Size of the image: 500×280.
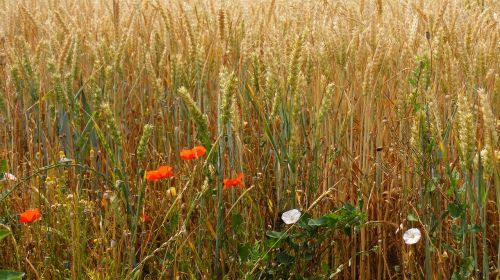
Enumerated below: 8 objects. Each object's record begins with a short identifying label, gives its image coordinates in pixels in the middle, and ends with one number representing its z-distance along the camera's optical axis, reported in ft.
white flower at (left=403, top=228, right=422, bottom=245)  7.03
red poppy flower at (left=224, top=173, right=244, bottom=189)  7.25
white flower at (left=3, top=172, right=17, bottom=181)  7.72
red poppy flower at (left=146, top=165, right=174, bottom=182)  7.40
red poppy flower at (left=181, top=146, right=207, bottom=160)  7.35
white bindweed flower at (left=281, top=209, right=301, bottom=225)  7.04
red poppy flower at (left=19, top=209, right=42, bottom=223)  7.19
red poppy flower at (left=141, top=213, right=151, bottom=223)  7.52
